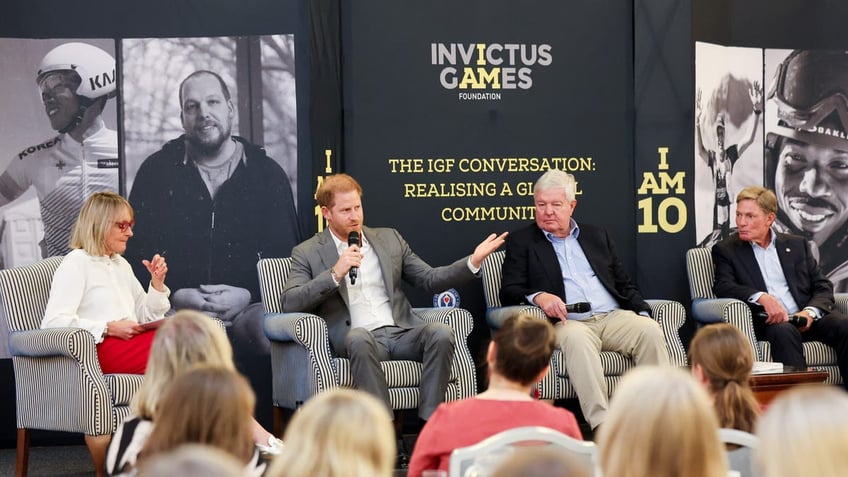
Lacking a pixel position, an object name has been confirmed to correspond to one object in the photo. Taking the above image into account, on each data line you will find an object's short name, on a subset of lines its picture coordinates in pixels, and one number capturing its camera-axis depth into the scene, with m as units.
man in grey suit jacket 11.03
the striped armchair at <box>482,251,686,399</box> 11.93
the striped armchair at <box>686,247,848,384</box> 12.65
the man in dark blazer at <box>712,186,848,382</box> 12.87
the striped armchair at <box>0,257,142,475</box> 10.37
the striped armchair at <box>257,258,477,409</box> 11.03
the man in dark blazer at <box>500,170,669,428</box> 12.02
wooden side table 10.18
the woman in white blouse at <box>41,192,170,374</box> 10.89
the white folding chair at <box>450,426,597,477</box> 5.28
